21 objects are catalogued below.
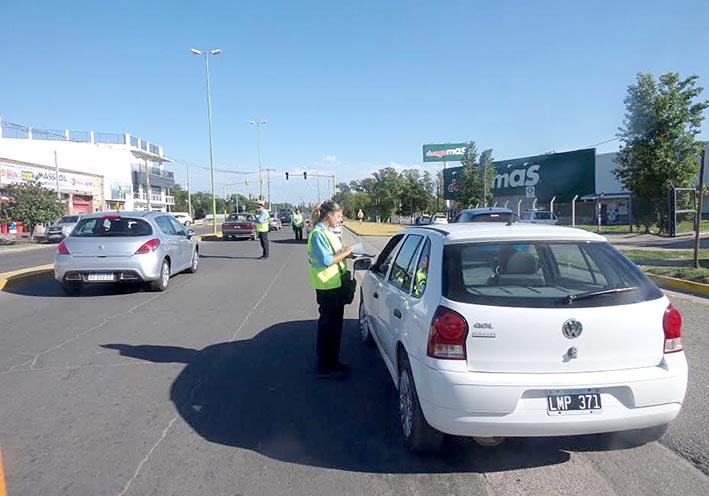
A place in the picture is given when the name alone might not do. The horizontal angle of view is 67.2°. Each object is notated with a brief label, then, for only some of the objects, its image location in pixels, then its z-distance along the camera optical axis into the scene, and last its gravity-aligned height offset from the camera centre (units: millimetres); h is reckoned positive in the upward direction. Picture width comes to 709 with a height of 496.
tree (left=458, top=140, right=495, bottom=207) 37750 +2046
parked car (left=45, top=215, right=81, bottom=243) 30031 -805
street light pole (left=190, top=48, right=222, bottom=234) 34125 +6837
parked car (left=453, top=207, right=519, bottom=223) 13672 -223
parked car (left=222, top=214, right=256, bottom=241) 27672 -835
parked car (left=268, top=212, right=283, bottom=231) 43209 -1062
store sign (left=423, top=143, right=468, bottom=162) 56562 +5824
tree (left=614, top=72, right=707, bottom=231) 24031 +3114
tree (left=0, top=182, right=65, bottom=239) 27781 +640
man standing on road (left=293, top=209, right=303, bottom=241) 25781 -719
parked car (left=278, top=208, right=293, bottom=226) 60188 -702
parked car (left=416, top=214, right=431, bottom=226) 32375 -784
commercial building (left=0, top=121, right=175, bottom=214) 42375 +4916
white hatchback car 3152 -937
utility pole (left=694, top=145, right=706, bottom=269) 11128 -599
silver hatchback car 9625 -674
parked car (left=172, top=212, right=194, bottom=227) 57812 -503
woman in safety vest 5039 -680
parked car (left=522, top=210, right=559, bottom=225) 32500 -676
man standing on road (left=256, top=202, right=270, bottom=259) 16797 -432
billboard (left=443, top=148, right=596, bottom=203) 37562 +2223
